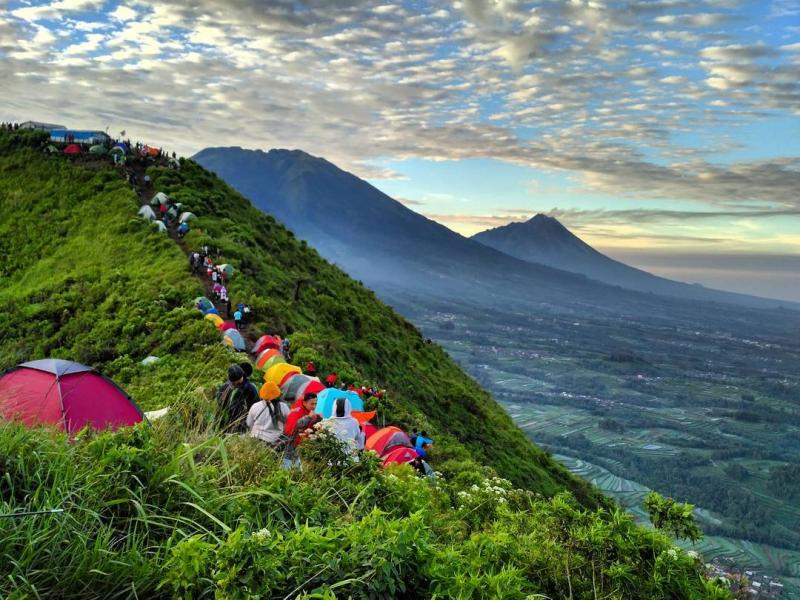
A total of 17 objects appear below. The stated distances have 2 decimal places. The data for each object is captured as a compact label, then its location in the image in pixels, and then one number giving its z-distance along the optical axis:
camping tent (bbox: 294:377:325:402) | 14.02
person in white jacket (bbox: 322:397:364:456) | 9.61
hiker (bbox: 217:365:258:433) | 8.02
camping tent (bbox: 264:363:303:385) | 14.88
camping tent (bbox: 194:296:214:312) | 20.05
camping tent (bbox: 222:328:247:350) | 17.31
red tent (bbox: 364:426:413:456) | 12.72
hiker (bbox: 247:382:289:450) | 7.63
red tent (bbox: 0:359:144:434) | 9.06
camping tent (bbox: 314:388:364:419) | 12.02
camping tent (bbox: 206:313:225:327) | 18.83
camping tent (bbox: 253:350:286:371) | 16.61
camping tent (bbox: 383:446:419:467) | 12.33
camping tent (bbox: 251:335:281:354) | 17.94
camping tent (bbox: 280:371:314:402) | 14.34
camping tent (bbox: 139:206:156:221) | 31.15
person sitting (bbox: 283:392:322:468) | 5.78
